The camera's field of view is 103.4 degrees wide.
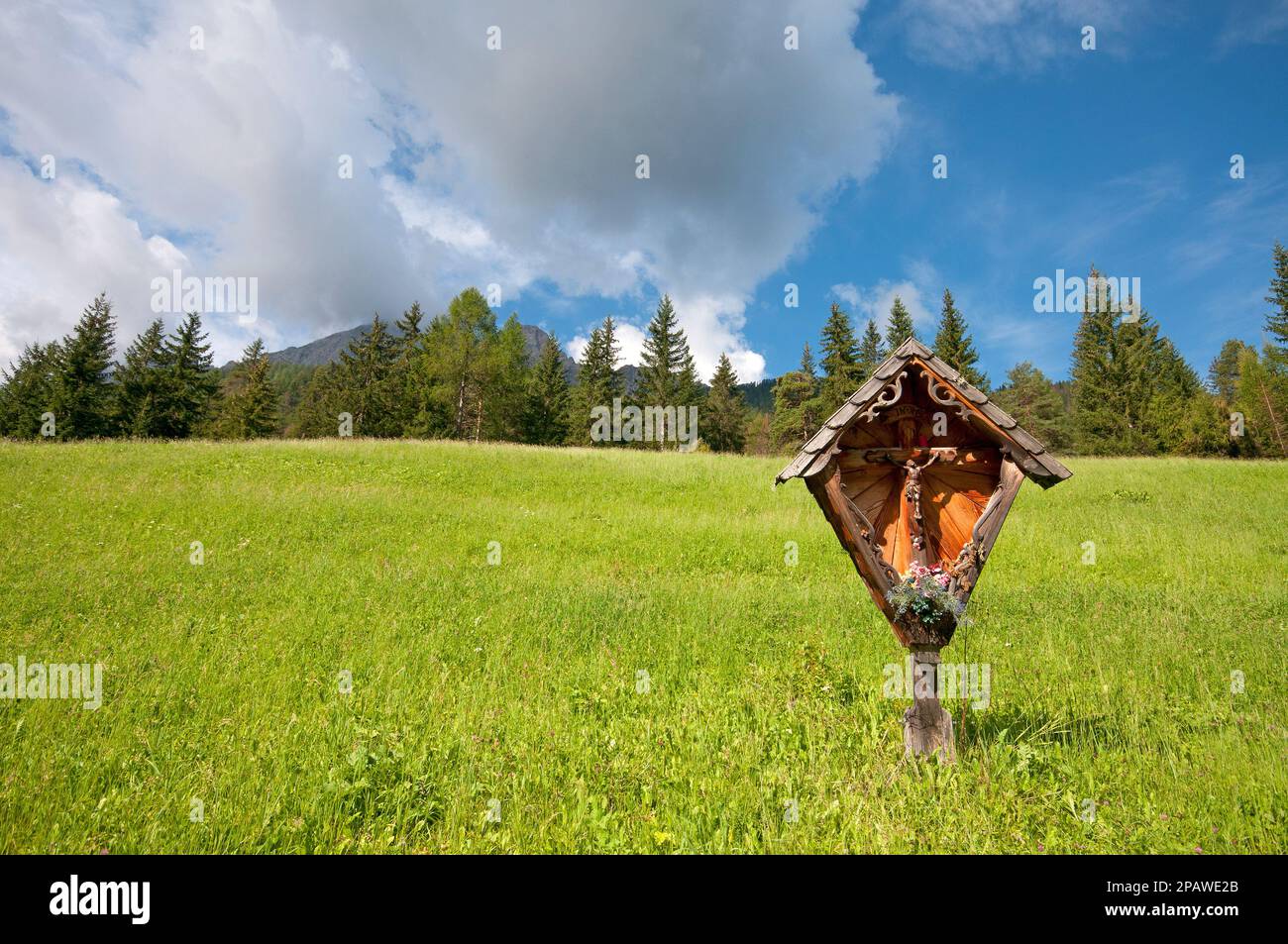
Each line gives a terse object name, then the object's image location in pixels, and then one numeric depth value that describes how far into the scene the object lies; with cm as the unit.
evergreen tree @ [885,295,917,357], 4892
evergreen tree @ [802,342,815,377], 5462
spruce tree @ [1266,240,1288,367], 3878
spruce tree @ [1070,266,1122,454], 4322
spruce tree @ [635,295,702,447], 5284
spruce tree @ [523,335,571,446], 5350
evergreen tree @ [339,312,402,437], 4922
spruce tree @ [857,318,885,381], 5172
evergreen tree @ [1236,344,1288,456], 3700
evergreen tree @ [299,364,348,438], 5416
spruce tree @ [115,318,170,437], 4203
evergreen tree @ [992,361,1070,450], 5266
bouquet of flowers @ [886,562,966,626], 350
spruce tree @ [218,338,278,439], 5066
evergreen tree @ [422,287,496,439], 4206
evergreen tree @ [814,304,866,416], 4631
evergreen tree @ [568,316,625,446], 5288
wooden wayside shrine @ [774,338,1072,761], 366
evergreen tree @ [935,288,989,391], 4562
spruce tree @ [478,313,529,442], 4334
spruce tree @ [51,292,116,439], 4112
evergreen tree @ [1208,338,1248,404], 6009
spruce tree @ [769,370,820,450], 4959
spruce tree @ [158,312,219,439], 4344
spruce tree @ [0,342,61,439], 4487
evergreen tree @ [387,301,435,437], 4875
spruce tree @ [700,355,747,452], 6144
